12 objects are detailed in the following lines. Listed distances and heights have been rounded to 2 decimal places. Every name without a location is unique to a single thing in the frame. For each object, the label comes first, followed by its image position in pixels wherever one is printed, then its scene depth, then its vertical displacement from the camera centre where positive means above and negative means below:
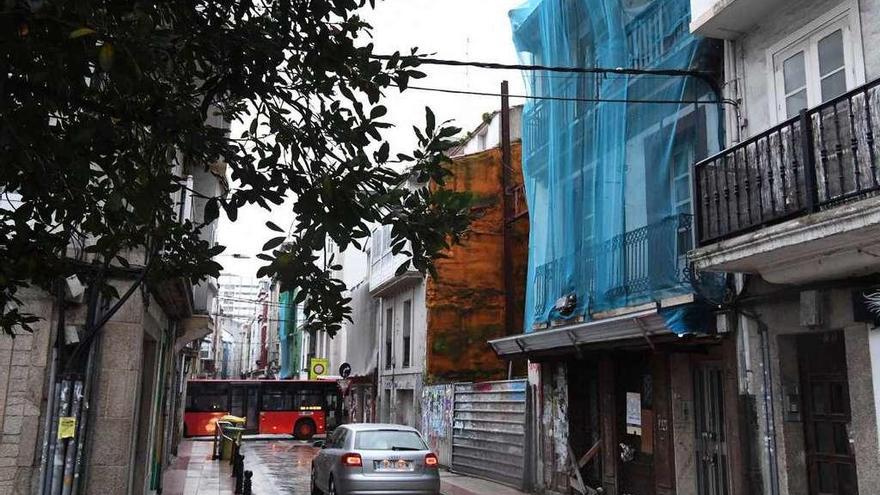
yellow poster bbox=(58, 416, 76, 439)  7.16 -0.39
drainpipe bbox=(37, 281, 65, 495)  7.23 -0.17
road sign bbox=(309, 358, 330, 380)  29.73 +0.94
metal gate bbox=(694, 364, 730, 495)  10.12 -0.53
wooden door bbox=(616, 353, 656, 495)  11.88 -0.51
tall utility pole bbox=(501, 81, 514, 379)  21.48 +5.42
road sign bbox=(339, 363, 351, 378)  26.36 +0.71
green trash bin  21.91 -1.41
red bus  33.12 -0.74
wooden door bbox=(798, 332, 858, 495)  8.15 -0.24
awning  10.33 +0.93
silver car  12.38 -1.25
